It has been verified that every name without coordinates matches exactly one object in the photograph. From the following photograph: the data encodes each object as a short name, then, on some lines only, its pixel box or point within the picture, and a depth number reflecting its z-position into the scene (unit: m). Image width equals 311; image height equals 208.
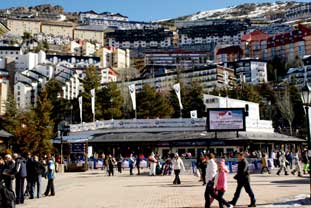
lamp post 13.75
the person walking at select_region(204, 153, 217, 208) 12.23
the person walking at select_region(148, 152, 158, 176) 29.23
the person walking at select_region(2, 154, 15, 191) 13.19
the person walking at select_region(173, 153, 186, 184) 21.40
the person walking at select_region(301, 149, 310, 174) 28.21
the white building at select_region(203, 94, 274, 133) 50.16
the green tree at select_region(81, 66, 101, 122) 75.38
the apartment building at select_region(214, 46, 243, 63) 171.62
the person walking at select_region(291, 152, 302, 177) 26.24
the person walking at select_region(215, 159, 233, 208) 12.12
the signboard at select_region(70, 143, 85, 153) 39.22
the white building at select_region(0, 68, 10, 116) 98.31
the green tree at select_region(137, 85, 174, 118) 76.44
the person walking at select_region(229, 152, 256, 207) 12.52
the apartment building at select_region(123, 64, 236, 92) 128.44
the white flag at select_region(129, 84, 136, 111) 55.84
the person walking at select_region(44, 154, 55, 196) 17.12
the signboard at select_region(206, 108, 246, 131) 40.48
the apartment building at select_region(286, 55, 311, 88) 128.94
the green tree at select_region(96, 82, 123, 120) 74.31
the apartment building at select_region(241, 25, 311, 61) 155.38
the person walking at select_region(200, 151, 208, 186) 20.59
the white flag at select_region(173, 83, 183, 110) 55.33
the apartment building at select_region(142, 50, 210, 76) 179.50
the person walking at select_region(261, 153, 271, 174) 30.27
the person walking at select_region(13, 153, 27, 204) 14.87
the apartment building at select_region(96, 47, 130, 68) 174.00
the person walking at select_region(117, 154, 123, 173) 34.04
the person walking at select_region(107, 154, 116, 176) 30.71
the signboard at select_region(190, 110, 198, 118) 55.08
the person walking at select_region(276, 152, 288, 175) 28.05
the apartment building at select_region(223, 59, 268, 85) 144.25
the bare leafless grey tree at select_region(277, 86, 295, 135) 83.06
